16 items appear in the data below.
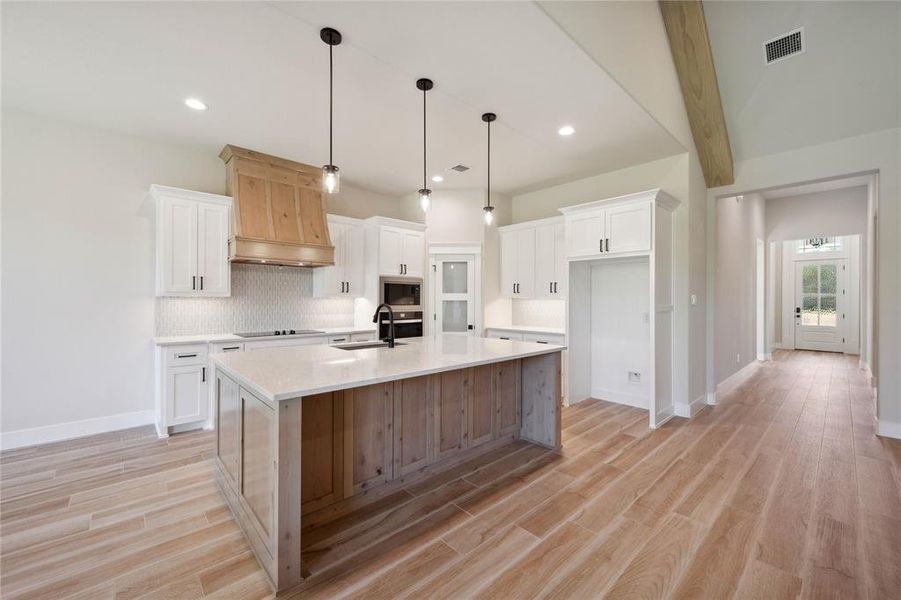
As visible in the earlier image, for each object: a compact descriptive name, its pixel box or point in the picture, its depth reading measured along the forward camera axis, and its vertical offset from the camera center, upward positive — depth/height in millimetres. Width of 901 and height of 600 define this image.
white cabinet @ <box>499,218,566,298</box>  5172 +560
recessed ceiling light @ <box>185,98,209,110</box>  3229 +1665
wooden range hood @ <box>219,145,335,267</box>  4082 +996
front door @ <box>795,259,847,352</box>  8664 -102
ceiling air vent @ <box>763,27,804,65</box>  3477 +2363
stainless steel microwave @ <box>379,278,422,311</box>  5224 +80
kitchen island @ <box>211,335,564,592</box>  1787 -798
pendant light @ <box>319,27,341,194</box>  2410 +885
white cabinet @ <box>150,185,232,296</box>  3783 +575
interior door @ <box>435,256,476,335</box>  5633 +88
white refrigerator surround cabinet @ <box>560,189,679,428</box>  4012 +108
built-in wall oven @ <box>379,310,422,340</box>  5094 -355
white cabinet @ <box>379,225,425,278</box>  5141 +661
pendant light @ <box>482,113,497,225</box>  3471 +836
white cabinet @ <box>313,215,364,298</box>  4949 +443
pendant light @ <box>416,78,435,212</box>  2934 +869
